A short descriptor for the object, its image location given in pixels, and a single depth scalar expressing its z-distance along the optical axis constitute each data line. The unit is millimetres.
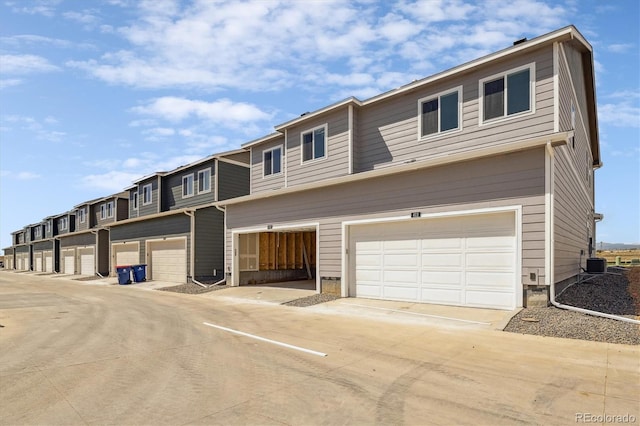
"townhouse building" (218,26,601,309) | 10398
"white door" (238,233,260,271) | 20438
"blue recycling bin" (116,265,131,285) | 25172
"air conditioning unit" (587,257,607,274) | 17484
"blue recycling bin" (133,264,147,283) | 25344
